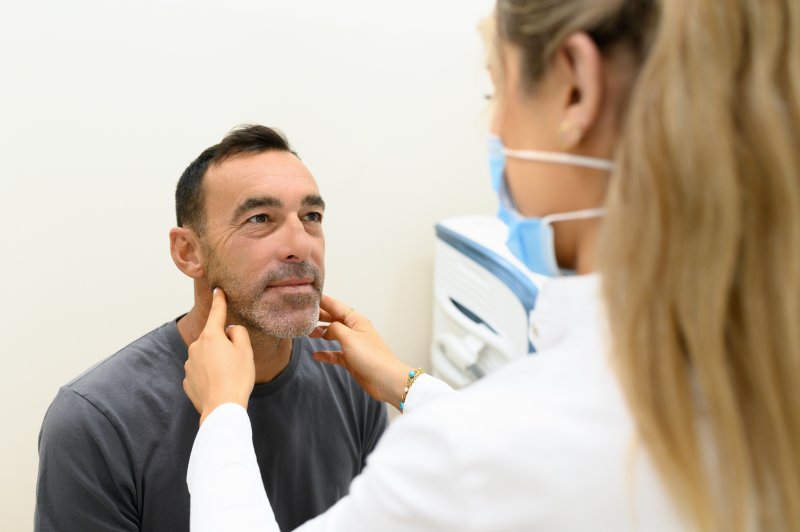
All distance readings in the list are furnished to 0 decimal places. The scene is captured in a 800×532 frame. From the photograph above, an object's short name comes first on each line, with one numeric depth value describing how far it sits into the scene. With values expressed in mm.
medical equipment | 1838
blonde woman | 555
